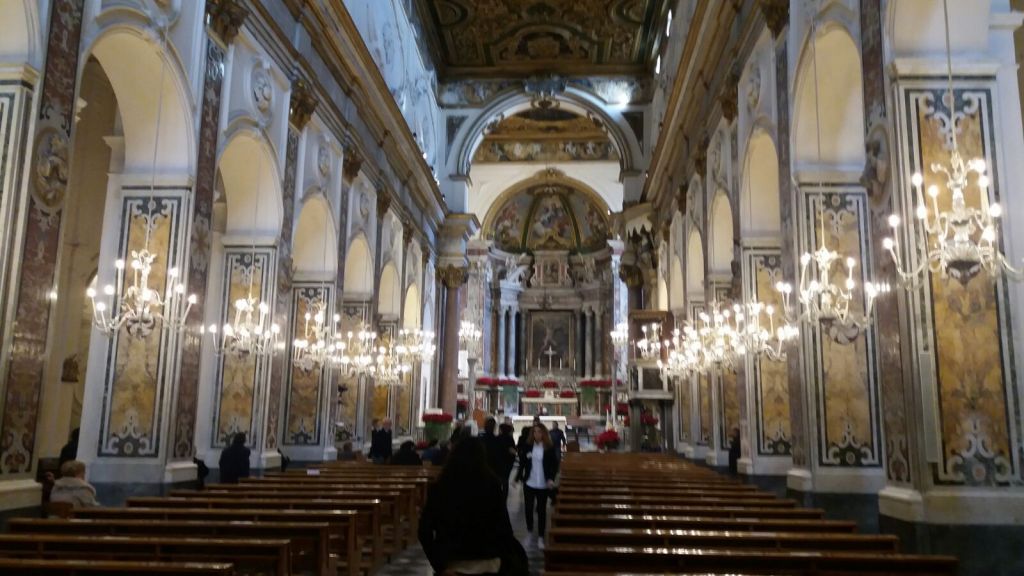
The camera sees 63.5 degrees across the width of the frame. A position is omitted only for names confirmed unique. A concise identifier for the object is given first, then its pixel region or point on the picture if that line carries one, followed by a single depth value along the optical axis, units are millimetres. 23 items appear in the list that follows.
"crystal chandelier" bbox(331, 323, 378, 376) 15891
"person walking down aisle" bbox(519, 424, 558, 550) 8625
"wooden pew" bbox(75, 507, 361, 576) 5684
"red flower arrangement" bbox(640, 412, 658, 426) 21219
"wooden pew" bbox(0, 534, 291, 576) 4461
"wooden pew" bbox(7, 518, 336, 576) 5055
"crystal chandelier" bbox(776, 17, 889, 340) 7127
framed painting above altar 36594
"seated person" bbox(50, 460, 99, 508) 6465
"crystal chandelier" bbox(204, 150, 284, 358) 10852
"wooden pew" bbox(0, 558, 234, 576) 3744
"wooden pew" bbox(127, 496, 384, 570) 6402
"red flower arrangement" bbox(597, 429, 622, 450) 22138
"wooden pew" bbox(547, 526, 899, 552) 4672
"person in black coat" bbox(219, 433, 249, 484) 9656
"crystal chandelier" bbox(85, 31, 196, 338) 8367
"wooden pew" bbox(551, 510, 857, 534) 5414
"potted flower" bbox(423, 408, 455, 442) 21281
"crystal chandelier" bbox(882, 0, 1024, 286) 4961
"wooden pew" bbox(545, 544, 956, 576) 4039
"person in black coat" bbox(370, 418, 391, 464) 13328
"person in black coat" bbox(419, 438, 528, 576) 3500
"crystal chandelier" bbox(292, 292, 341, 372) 13719
